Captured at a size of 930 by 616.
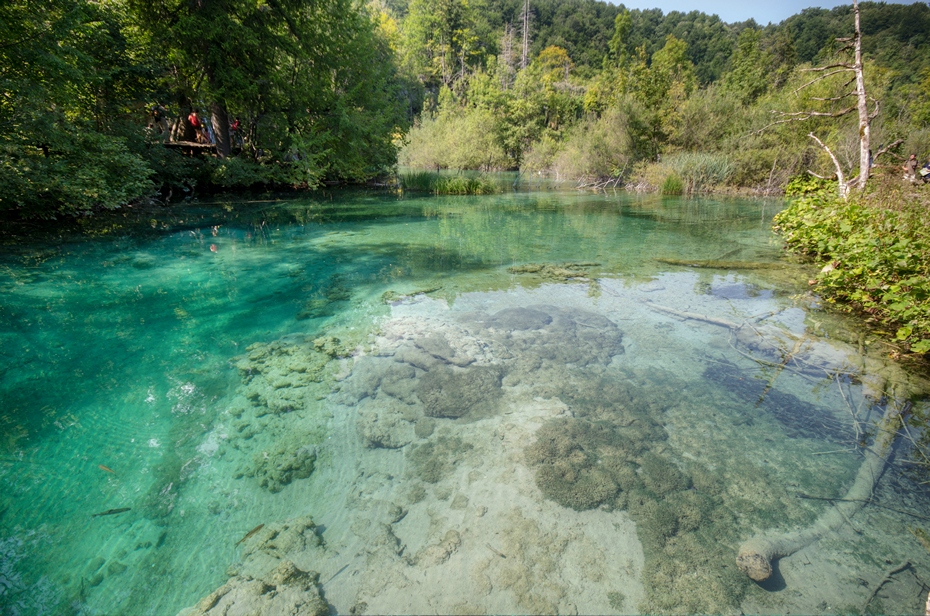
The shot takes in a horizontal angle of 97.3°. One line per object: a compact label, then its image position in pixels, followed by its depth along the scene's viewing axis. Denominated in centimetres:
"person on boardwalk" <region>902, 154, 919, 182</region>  629
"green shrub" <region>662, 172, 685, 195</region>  1845
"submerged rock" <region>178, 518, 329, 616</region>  166
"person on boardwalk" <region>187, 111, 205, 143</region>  1476
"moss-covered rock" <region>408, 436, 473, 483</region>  244
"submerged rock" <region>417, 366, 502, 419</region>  305
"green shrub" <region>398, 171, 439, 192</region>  1806
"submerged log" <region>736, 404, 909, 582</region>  183
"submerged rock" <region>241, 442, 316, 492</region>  238
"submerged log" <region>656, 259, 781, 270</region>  677
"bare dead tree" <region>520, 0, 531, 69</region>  4599
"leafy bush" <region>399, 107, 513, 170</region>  2962
